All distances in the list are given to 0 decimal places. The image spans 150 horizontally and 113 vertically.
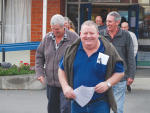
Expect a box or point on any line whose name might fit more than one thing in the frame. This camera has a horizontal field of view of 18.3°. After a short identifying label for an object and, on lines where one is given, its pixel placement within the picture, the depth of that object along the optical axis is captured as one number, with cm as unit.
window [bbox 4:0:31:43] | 1716
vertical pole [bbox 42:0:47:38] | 1388
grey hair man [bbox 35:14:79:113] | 694
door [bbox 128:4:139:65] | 1814
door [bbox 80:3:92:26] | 1817
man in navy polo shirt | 494
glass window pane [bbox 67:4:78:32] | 1847
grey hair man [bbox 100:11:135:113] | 728
